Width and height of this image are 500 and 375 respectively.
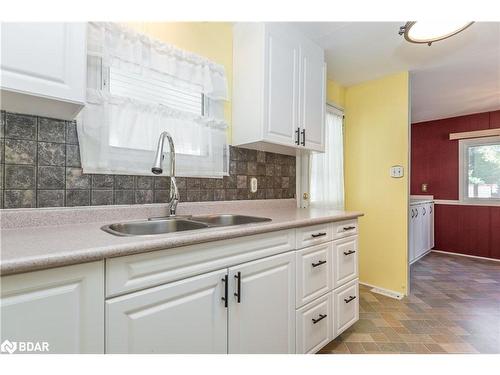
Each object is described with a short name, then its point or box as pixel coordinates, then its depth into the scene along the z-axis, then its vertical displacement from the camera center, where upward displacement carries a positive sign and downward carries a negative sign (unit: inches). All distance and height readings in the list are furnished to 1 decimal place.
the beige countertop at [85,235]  26.8 -6.9
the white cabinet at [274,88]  68.2 +29.2
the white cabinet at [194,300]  27.5 -16.1
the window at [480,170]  152.6 +12.7
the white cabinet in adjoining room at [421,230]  141.6 -24.0
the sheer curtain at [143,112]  51.3 +17.9
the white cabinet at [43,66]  33.9 +17.4
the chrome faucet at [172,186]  56.6 +0.6
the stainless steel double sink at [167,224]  50.6 -7.7
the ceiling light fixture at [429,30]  58.4 +38.6
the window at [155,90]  56.0 +24.0
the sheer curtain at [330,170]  103.2 +8.4
